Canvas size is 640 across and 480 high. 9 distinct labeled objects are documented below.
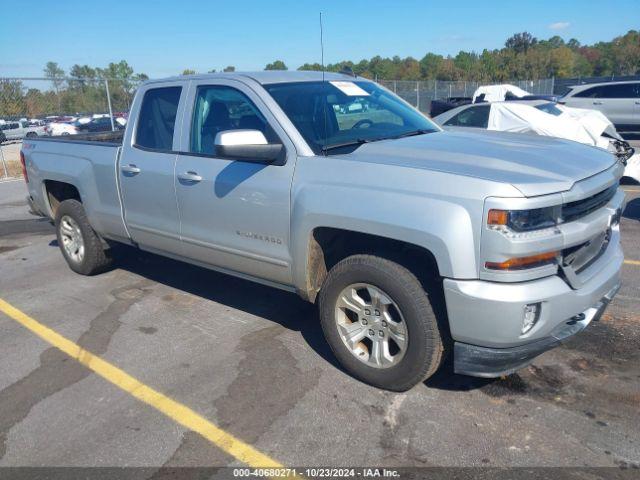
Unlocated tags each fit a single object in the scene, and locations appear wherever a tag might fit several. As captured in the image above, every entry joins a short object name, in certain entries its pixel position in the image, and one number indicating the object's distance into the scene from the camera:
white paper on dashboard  4.29
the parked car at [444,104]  17.09
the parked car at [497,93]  16.55
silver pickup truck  2.84
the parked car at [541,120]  9.26
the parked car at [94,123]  22.59
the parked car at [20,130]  25.87
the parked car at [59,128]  26.53
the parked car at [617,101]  15.66
